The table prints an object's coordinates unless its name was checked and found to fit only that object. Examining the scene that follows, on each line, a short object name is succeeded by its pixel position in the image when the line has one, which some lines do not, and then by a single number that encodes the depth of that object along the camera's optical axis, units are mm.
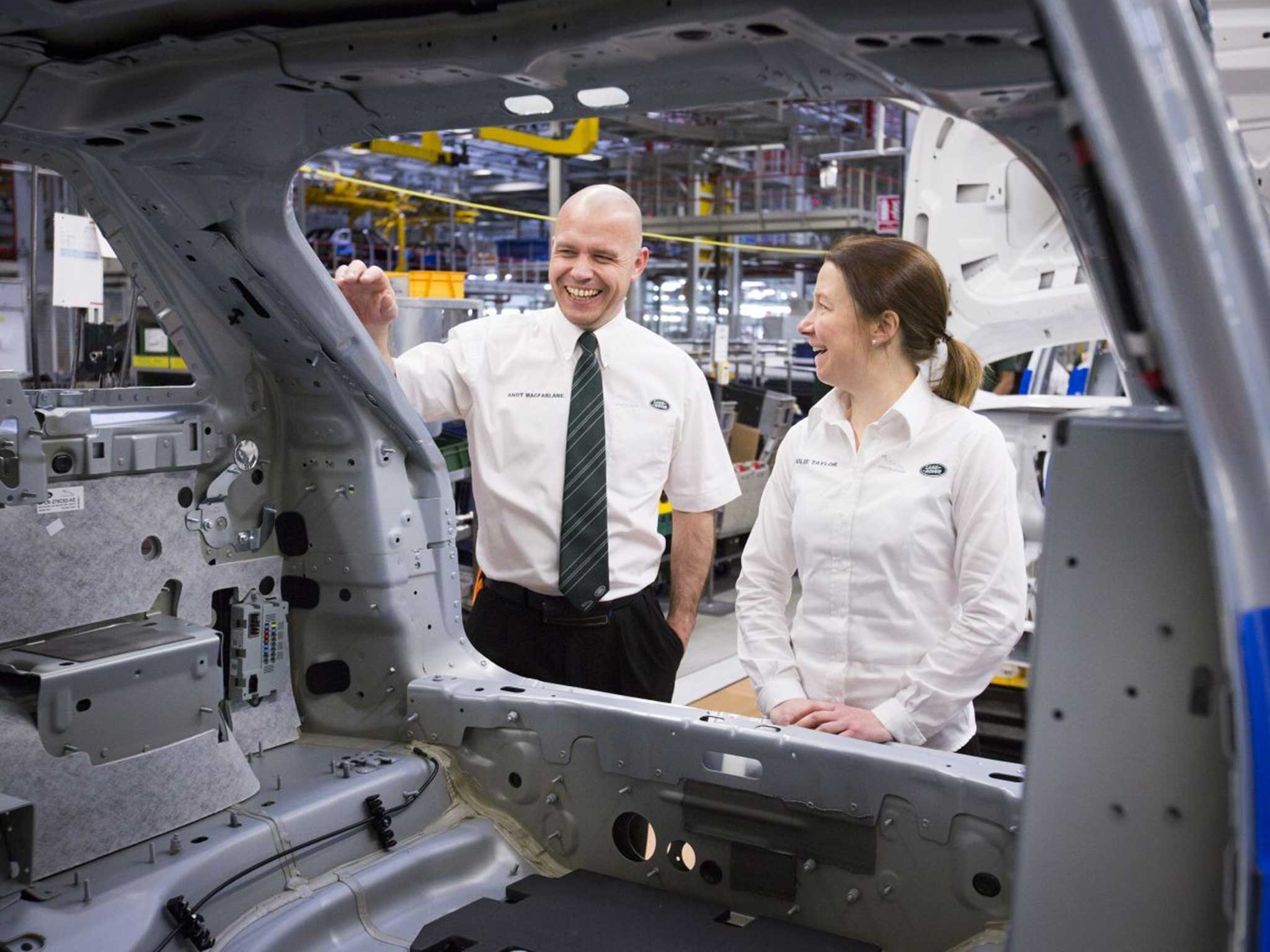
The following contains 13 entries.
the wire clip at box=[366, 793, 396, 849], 2455
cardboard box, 8500
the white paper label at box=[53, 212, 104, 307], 4449
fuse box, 2611
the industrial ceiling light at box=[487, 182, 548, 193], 21344
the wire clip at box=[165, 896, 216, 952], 2027
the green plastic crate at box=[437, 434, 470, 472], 6203
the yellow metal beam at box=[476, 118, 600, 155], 12023
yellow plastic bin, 6090
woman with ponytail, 2258
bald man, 3082
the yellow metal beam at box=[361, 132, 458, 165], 13898
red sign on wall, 11039
